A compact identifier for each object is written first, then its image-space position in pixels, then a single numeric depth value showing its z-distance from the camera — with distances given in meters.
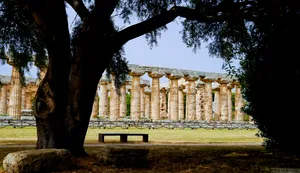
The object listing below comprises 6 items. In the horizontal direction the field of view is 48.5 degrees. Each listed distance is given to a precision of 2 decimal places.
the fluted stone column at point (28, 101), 54.29
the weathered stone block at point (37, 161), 6.88
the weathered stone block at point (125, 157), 8.09
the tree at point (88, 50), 8.73
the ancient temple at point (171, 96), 40.91
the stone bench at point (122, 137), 17.08
